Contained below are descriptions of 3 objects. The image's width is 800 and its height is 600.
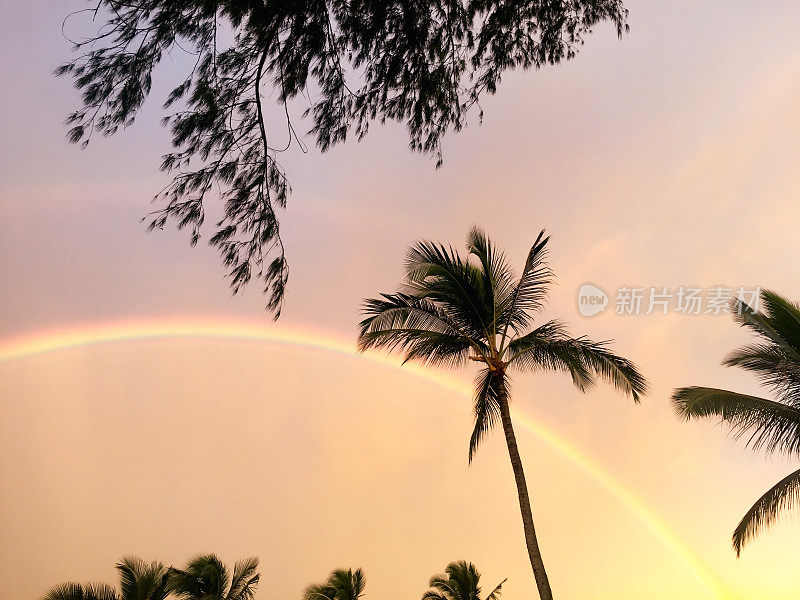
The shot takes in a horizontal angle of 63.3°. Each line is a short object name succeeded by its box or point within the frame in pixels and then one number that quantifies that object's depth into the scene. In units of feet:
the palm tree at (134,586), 69.56
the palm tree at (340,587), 78.54
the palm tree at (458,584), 72.69
